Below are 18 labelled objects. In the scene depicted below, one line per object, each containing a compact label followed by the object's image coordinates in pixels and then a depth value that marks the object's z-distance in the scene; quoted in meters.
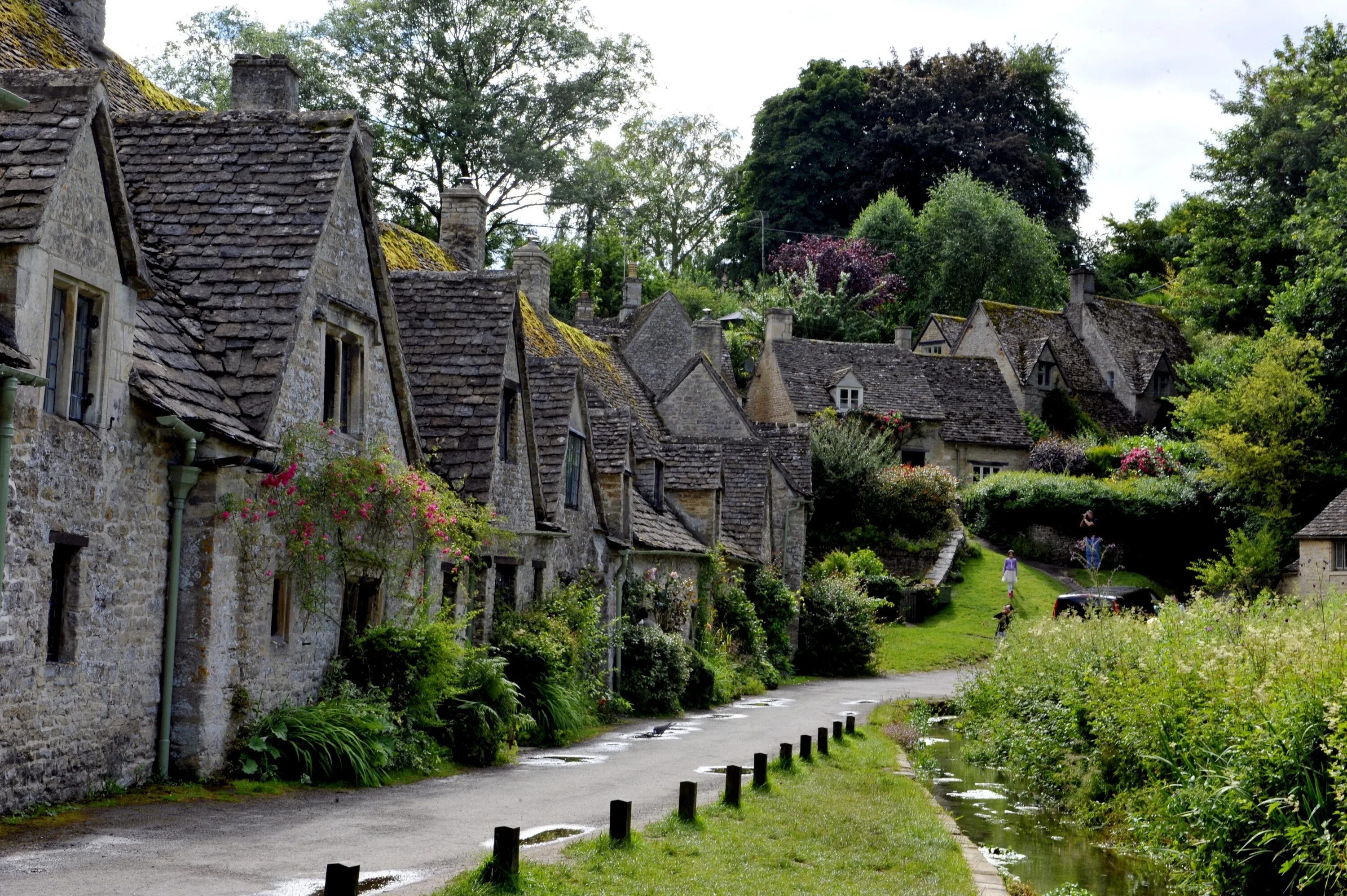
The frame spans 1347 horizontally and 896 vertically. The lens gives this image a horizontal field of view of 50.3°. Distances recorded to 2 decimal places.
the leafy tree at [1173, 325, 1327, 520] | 49.28
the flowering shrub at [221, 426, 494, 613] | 15.65
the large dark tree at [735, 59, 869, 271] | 82.62
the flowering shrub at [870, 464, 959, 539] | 51.34
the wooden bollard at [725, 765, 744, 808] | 13.70
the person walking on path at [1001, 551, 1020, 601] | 46.03
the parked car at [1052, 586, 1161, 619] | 37.00
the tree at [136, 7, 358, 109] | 50.59
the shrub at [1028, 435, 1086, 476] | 59.28
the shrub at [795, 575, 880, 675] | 38.97
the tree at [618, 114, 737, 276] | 77.31
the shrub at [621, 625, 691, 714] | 26.66
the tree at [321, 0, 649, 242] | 51.34
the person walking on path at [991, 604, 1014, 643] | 39.21
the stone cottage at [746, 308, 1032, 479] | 60.03
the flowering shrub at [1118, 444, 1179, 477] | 56.94
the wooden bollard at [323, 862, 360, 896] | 7.00
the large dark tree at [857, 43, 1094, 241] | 81.19
